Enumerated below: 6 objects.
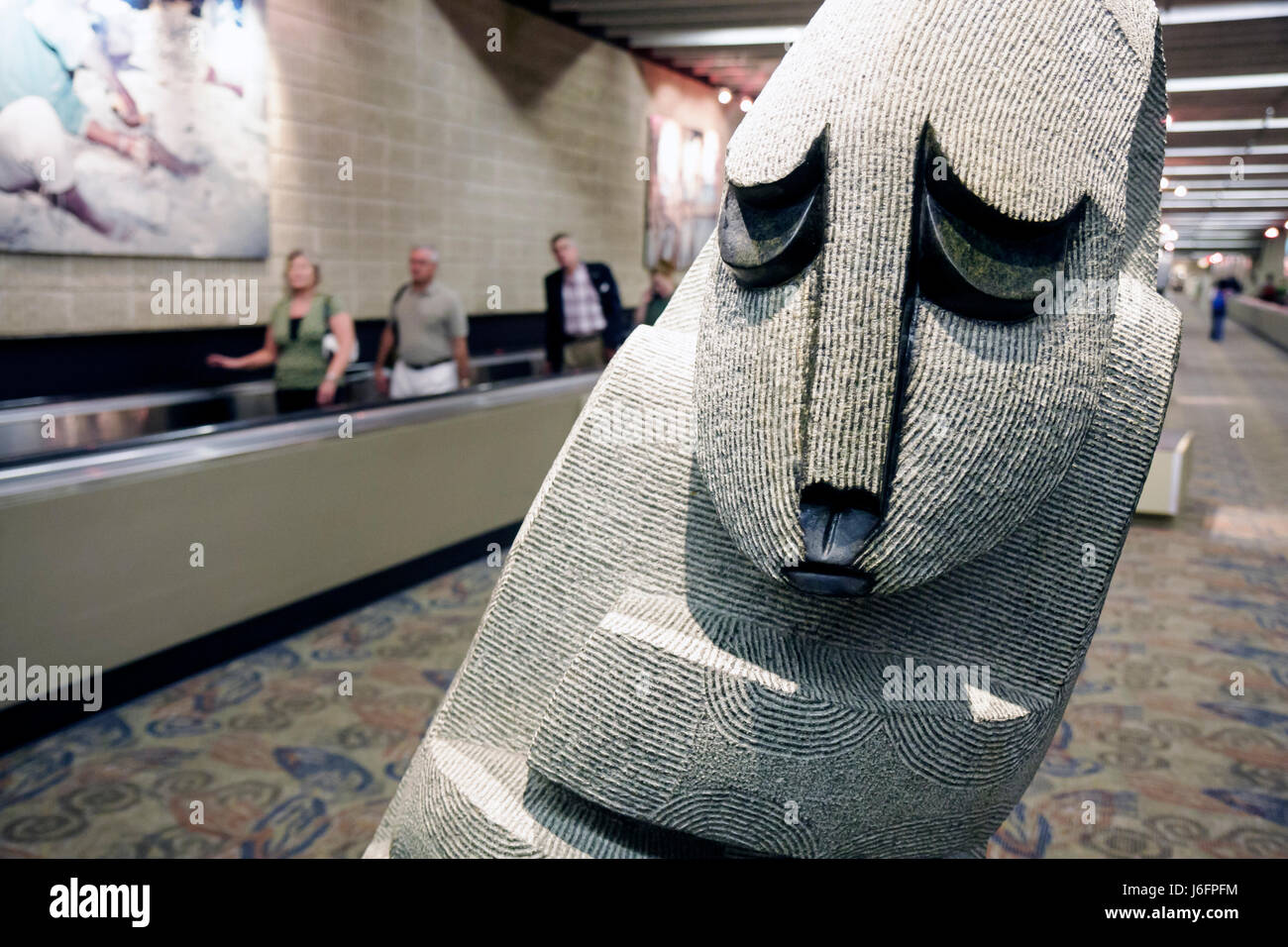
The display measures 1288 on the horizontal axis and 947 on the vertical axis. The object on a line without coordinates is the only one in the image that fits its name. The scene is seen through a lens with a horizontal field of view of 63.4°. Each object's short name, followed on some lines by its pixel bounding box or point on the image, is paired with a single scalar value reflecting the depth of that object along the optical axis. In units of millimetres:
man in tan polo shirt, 6258
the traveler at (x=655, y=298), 8062
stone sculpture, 1206
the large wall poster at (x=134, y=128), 6012
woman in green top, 5660
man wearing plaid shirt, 7516
